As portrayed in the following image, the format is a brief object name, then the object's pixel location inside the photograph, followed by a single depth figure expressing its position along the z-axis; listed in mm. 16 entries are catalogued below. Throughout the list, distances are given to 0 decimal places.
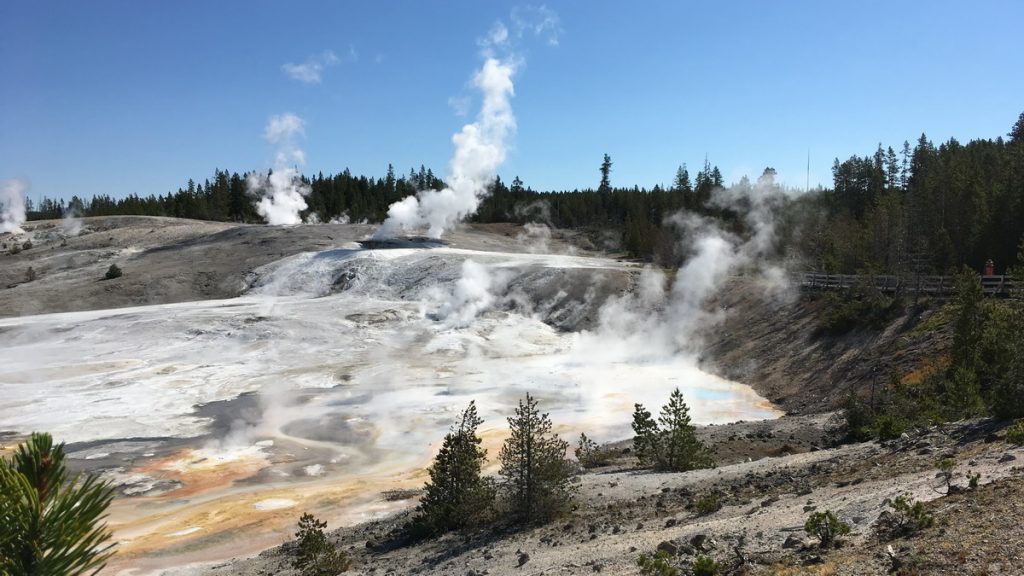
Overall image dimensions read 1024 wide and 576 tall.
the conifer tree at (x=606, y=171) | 124106
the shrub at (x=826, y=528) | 7863
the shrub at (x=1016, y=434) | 10656
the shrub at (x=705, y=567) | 7609
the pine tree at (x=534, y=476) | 12938
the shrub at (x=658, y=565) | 7655
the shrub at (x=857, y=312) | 31734
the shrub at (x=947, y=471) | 9220
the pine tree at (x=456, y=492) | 13344
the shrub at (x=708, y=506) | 11586
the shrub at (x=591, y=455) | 19253
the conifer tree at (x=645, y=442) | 17427
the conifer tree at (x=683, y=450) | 16766
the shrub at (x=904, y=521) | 7590
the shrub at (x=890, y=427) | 15875
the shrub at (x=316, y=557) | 11359
